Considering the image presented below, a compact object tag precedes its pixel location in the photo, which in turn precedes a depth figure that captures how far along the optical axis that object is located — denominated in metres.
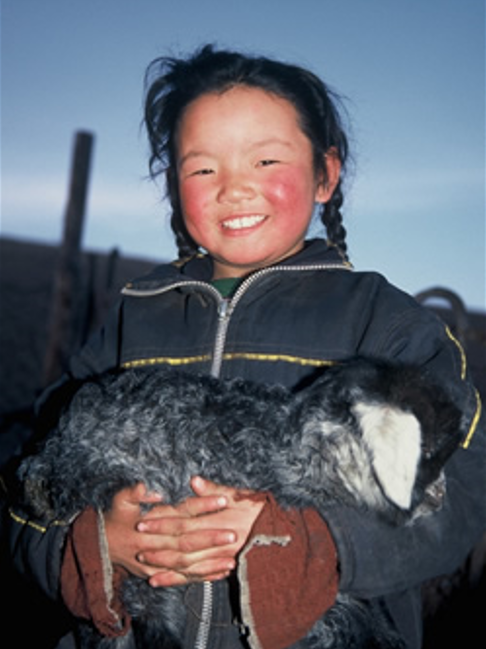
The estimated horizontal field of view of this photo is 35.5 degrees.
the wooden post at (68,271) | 7.03
